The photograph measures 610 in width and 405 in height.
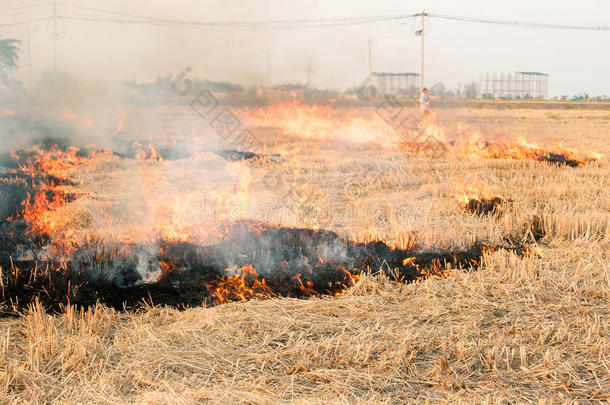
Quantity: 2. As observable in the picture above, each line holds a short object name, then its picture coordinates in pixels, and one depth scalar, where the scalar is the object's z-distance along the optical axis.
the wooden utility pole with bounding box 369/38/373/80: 44.25
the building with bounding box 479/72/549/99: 109.44
